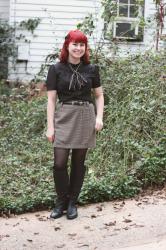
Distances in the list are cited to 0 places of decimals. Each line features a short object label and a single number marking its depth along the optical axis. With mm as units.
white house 13969
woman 5484
